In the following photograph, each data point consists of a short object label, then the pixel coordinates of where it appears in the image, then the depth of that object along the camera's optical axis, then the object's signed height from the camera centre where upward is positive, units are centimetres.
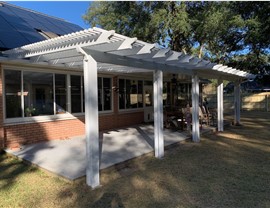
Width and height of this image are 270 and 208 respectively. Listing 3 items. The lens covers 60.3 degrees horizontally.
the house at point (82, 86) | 423 +44
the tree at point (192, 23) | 1358 +453
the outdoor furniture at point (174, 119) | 974 -92
